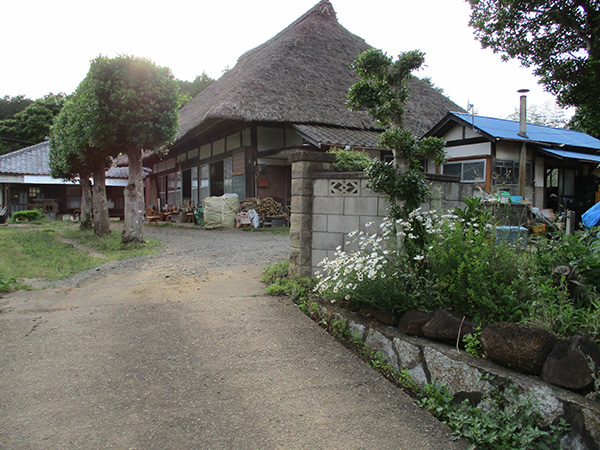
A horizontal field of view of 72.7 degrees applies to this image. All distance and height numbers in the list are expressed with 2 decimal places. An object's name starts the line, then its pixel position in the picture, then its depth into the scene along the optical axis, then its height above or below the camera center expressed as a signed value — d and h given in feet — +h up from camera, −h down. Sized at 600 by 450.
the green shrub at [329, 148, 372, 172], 15.26 +1.53
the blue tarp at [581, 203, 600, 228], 15.99 -0.48
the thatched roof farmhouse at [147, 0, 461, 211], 40.24 +9.14
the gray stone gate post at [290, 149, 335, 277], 15.37 +0.13
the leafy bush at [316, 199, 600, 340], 8.59 -1.77
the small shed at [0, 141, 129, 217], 71.61 +2.45
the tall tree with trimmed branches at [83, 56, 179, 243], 28.04 +6.39
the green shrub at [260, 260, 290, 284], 17.06 -3.08
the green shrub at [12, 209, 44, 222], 67.05 -2.89
